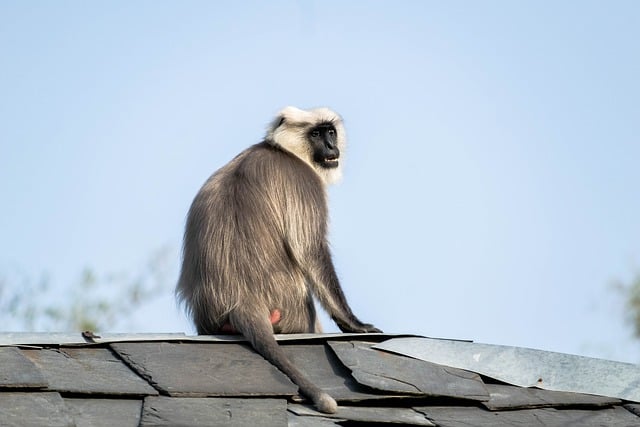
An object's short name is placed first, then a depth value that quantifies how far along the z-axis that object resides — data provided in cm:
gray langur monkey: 1123
